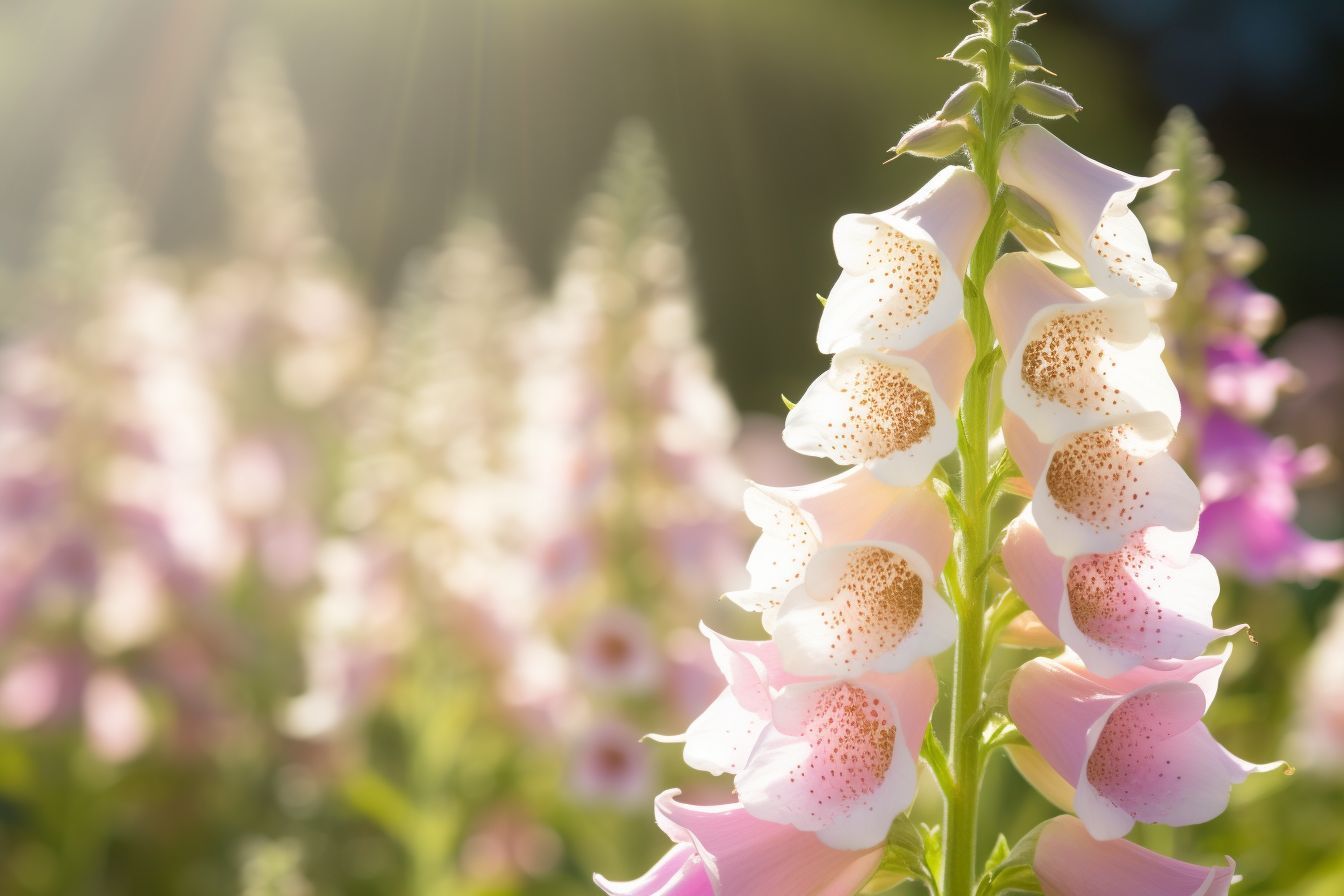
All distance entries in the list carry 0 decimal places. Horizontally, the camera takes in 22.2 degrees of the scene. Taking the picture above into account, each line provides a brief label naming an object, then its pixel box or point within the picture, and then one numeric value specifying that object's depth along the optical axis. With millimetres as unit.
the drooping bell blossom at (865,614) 611
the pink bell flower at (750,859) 628
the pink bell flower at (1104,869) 623
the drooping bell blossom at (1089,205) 619
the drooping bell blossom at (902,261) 618
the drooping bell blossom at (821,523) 624
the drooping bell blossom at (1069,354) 614
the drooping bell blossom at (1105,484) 615
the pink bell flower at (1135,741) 617
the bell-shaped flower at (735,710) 632
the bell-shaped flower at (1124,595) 615
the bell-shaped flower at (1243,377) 947
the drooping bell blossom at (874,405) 620
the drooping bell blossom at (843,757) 614
